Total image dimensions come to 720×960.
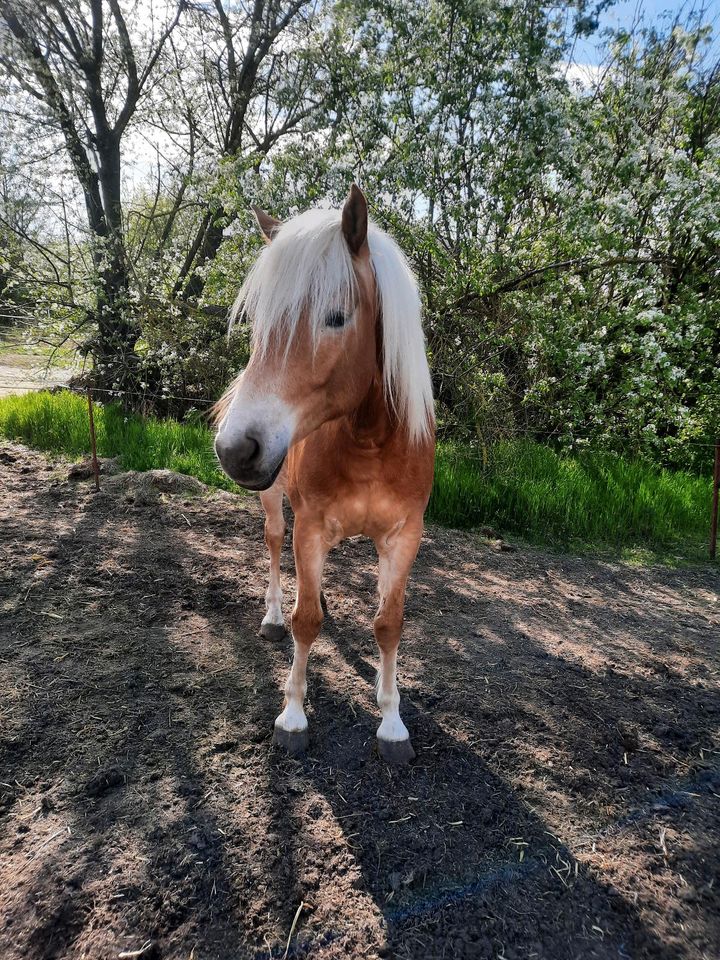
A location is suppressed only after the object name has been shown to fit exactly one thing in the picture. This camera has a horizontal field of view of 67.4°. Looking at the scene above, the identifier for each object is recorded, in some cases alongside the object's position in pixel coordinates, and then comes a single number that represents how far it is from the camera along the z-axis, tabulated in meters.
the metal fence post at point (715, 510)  4.83
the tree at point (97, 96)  7.82
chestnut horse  1.62
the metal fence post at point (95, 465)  5.53
